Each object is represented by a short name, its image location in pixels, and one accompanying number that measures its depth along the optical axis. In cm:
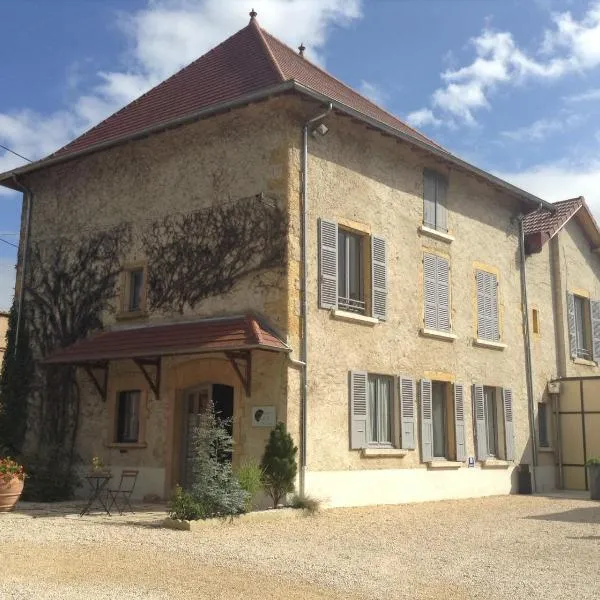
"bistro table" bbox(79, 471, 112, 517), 1079
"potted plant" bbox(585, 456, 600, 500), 1536
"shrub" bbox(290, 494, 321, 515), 1133
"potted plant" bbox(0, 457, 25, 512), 1108
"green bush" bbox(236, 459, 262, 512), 1054
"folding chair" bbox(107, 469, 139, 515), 1199
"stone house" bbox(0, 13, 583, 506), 1230
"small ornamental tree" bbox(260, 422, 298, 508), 1126
